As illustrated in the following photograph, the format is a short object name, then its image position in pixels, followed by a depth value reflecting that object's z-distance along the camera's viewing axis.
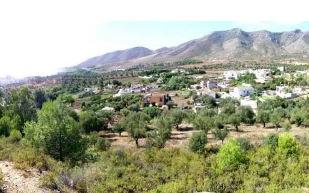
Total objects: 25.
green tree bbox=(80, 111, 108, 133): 34.88
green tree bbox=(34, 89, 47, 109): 51.48
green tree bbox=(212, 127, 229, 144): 28.36
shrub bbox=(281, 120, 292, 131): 32.41
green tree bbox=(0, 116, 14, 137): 22.20
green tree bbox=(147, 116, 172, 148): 26.98
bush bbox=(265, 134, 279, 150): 21.26
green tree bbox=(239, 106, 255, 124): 37.72
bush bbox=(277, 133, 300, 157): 19.11
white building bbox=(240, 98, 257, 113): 47.70
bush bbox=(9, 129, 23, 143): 18.50
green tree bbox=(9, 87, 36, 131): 26.16
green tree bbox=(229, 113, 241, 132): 34.68
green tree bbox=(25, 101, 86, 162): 13.79
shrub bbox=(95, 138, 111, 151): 24.03
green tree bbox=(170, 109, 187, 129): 36.27
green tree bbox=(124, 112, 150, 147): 29.83
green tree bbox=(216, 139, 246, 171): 16.72
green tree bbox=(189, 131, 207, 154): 23.96
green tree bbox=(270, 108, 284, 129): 35.17
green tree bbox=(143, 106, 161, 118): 43.83
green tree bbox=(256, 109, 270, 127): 36.32
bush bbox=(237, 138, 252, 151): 21.98
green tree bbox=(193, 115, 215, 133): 32.74
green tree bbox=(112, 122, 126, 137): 33.57
